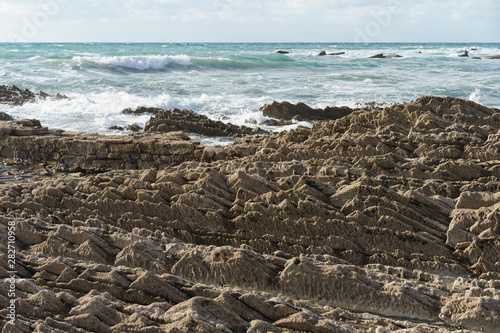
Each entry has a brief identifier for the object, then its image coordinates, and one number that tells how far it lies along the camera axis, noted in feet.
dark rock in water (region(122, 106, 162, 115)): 48.32
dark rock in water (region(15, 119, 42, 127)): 32.94
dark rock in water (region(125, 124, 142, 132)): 40.10
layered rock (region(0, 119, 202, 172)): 29.01
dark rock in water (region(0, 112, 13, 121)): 41.49
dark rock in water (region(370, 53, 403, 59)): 158.63
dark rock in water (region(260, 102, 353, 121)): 45.34
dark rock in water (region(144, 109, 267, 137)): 38.22
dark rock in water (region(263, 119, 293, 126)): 43.83
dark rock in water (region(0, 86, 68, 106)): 55.73
